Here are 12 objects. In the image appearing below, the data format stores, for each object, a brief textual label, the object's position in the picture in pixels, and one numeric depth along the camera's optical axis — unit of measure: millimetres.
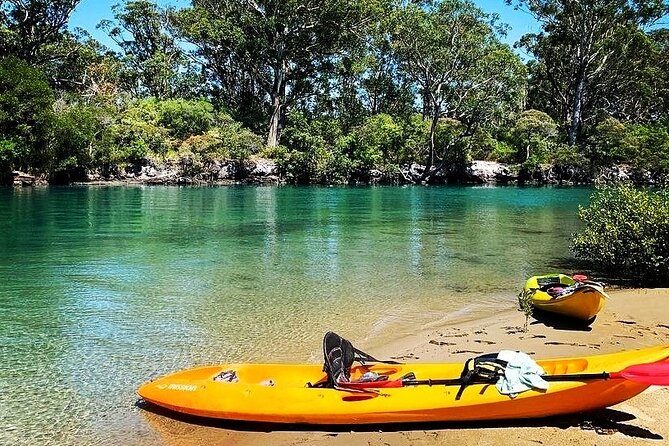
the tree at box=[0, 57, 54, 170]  39625
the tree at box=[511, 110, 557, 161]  55469
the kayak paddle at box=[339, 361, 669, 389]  4711
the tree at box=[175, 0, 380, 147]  51312
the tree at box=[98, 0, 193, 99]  59656
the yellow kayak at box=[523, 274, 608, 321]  8156
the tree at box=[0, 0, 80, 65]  49031
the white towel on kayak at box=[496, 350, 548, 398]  5102
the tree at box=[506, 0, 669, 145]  51750
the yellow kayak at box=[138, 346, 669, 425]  5051
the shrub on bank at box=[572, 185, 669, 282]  11430
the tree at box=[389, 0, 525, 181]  48125
